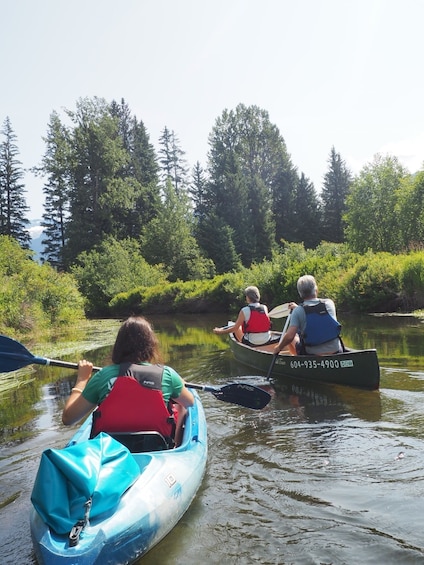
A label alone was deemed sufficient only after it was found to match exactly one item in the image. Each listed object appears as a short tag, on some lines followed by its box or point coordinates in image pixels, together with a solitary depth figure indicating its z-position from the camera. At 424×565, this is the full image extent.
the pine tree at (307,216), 49.38
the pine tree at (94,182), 44.56
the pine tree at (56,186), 44.59
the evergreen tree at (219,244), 42.47
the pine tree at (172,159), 60.06
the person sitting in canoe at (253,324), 9.30
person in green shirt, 3.60
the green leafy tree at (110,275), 34.53
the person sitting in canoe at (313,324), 7.07
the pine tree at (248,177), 47.03
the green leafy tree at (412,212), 26.20
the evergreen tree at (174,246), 39.15
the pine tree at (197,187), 56.67
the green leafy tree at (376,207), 29.00
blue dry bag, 2.70
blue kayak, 2.62
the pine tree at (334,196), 49.72
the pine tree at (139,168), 49.22
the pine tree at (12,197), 49.94
